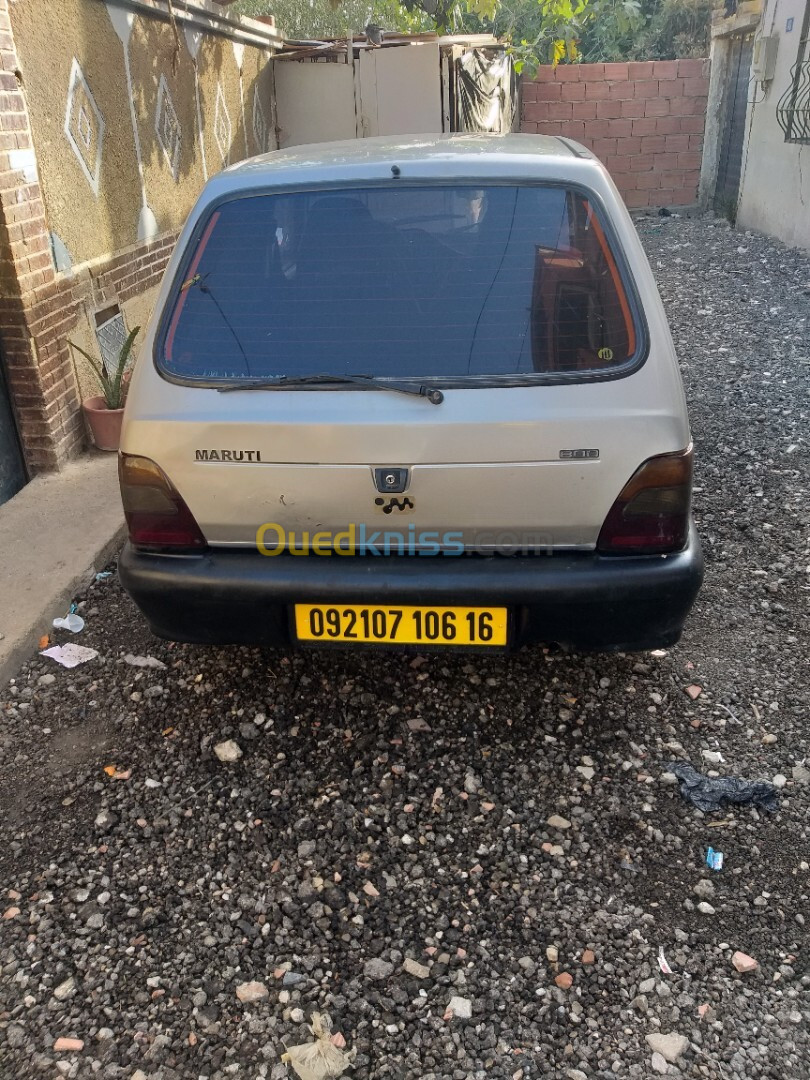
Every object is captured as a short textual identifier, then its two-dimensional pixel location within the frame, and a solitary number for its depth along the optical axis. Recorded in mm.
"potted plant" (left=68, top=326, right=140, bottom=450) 5027
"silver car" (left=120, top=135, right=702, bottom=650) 2396
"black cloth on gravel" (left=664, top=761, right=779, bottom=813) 2574
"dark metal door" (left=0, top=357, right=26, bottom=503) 4609
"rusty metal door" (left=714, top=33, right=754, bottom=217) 12312
